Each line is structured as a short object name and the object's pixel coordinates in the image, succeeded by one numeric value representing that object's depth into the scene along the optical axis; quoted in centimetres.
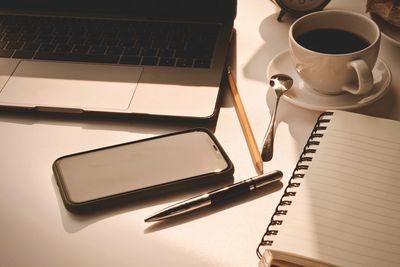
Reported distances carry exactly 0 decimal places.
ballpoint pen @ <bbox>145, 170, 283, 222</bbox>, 54
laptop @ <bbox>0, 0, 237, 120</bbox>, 69
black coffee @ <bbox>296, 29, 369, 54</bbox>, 67
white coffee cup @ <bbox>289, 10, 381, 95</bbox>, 61
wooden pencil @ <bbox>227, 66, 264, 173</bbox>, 60
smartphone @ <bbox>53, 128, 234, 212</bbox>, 55
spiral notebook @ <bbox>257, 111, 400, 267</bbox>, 46
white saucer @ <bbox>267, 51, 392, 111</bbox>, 66
